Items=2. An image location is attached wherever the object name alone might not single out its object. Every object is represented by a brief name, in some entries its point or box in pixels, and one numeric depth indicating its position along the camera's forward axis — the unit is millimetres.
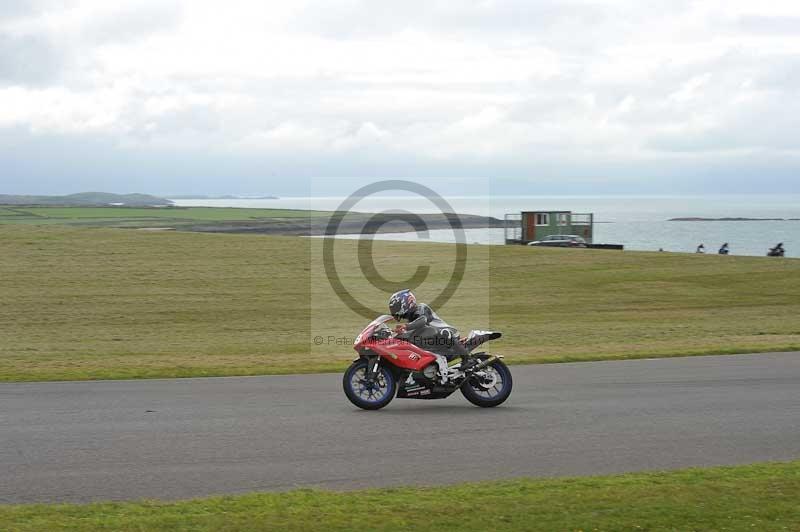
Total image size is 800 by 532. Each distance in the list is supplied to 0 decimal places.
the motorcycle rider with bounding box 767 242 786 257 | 64088
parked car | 78750
